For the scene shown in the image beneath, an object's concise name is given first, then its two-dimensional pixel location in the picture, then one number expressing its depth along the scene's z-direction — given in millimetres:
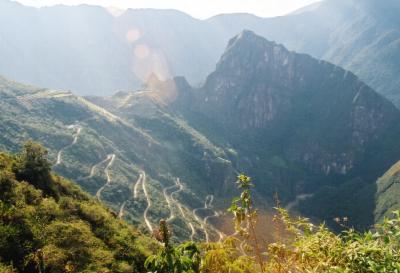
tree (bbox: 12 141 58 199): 45438
